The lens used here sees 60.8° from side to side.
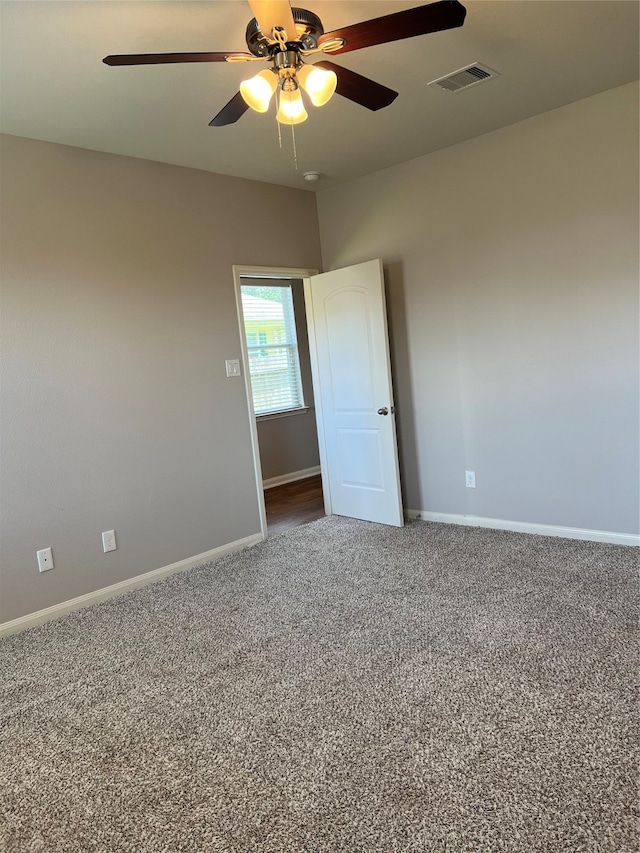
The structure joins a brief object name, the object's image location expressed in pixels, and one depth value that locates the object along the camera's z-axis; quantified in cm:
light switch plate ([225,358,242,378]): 398
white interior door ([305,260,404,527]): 411
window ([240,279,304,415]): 600
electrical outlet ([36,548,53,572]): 310
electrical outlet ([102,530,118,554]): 337
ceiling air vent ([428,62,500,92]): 268
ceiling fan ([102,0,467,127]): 162
